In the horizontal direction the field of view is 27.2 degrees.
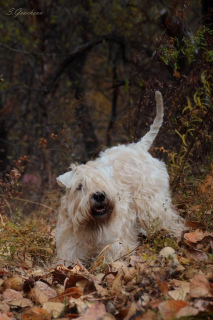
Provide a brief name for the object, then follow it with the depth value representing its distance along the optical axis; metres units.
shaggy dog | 4.44
